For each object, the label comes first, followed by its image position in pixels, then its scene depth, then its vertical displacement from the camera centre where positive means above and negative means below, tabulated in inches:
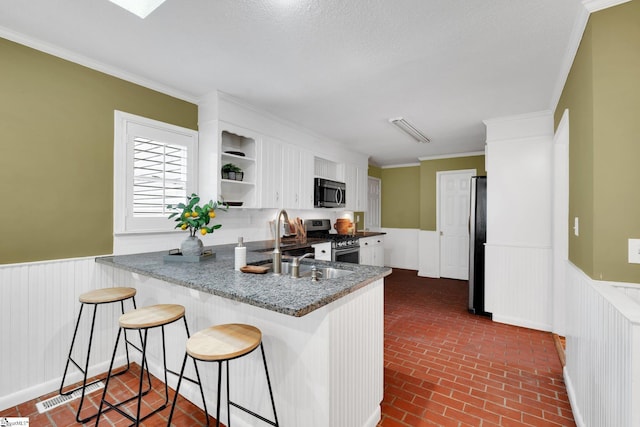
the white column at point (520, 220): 134.9 -1.9
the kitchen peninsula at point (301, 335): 56.6 -25.7
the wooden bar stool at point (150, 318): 67.2 -24.6
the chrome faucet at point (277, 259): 75.4 -11.4
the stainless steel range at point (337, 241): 171.8 -15.5
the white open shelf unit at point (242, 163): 134.6 +23.6
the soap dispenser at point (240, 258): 80.1 -11.9
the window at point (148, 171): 101.9 +15.6
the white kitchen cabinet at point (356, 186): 215.3 +21.3
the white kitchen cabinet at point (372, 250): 202.2 -25.3
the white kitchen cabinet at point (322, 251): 155.8 -19.4
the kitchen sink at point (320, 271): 80.1 -15.8
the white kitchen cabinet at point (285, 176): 145.0 +20.0
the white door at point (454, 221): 232.1 -4.5
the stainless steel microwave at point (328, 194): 181.8 +13.3
